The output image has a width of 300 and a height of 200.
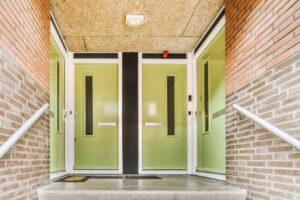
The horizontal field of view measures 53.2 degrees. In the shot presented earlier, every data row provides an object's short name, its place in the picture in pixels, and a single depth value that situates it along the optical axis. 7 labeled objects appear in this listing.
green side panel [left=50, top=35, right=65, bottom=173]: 3.84
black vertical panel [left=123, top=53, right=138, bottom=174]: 4.86
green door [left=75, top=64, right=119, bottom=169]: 4.87
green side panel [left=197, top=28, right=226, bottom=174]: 3.61
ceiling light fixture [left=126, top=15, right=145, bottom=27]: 3.65
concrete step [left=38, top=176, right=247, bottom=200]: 2.59
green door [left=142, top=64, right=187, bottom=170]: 4.93
